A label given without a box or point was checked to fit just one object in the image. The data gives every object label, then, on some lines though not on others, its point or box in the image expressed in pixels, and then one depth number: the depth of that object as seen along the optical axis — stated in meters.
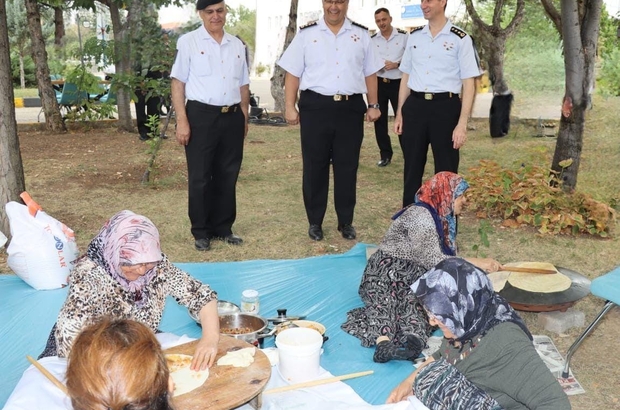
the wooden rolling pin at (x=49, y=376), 2.06
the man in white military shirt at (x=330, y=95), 4.52
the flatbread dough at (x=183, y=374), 2.09
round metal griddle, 3.17
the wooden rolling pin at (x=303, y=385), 2.50
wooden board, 2.01
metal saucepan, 3.04
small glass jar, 3.32
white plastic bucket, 2.62
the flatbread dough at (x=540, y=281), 3.26
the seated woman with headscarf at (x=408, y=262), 3.14
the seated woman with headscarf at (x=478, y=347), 2.00
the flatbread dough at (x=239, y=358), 2.22
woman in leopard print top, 2.25
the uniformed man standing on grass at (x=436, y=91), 4.53
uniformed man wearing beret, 4.35
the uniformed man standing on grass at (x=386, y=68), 7.09
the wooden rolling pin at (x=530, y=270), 3.40
